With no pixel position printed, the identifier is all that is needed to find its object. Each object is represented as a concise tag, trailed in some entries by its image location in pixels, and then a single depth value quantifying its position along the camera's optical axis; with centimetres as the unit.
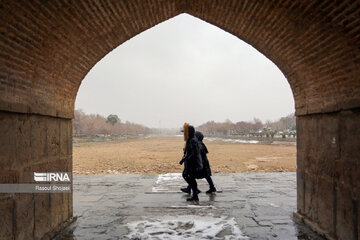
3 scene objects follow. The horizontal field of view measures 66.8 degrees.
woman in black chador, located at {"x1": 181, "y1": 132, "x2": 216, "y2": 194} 663
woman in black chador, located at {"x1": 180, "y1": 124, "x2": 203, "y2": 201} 604
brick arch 327
